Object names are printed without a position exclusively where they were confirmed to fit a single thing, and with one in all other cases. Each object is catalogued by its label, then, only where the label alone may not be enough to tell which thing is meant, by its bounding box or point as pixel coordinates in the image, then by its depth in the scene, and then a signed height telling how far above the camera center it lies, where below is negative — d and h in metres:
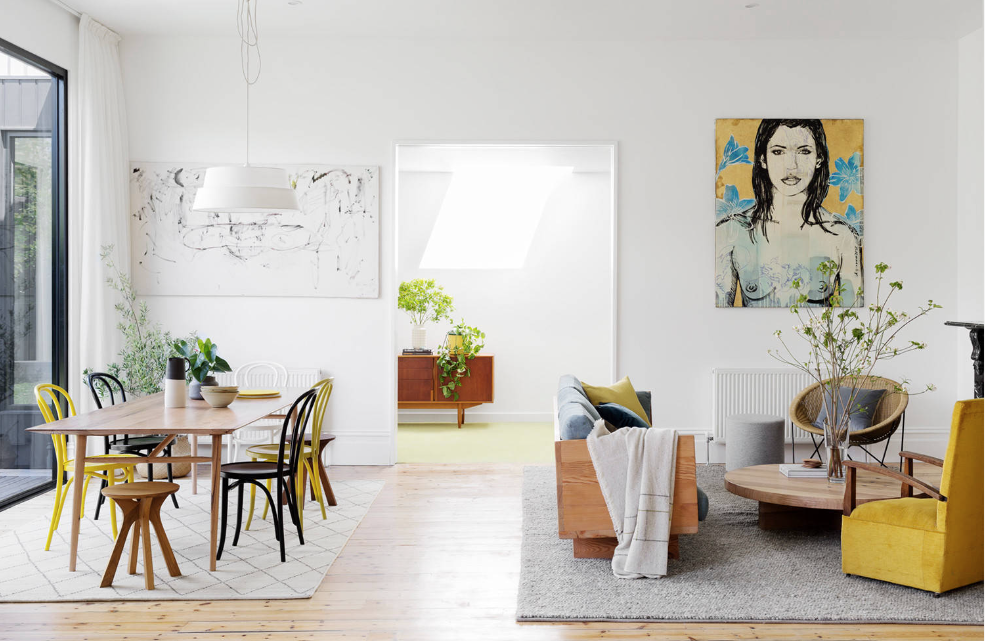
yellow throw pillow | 5.12 -0.51
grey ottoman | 5.23 -0.81
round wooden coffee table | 3.89 -0.88
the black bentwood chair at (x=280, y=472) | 3.86 -0.76
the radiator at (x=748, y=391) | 6.06 -0.57
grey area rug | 3.21 -1.16
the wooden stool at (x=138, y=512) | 3.46 -0.85
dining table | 3.51 -0.50
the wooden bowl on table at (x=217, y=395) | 4.25 -0.43
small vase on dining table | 4.48 -0.42
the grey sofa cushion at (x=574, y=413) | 3.73 -0.48
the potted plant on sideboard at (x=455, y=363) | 7.97 -0.48
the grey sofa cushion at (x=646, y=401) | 5.61 -0.60
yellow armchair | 3.28 -0.88
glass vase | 4.22 -0.72
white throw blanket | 3.58 -0.78
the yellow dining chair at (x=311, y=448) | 4.37 -0.74
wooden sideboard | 7.96 -0.68
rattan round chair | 5.20 -0.65
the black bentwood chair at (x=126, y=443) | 4.45 -0.72
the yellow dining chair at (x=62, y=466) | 4.04 -0.77
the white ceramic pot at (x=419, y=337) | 8.16 -0.23
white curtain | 5.59 +0.85
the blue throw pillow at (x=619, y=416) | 4.33 -0.55
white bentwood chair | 6.07 -0.50
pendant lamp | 4.08 +0.62
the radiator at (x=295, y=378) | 6.13 -0.49
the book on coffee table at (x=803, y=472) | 4.32 -0.83
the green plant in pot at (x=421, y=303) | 8.10 +0.10
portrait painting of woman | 6.03 +0.83
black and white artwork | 6.11 +0.56
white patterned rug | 3.47 -1.17
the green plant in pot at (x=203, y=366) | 4.50 -0.29
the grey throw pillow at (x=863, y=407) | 5.47 -0.63
